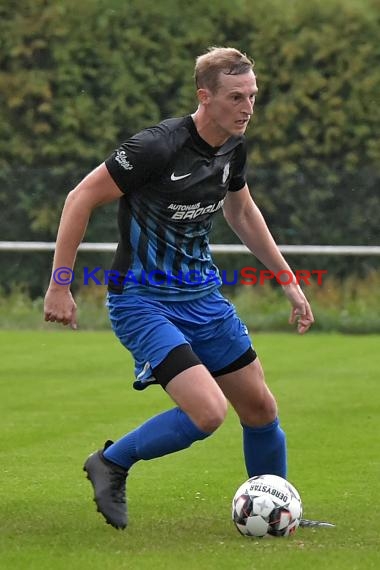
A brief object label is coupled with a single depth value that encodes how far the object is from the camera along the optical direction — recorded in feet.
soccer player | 38.09
